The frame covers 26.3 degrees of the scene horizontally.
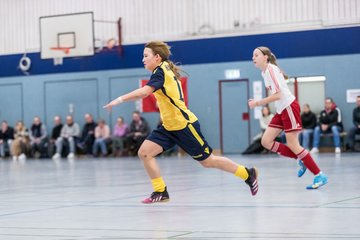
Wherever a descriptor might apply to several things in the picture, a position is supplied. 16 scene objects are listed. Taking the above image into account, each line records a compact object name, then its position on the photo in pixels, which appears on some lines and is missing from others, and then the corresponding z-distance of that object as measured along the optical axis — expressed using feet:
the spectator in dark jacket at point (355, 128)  81.00
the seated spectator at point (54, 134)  98.22
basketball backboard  94.07
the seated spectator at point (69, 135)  96.89
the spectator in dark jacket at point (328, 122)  81.87
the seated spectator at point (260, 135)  86.12
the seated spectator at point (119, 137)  93.40
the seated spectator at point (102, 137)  93.97
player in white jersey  33.88
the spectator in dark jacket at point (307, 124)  83.30
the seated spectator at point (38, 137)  98.53
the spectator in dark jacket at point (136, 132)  91.15
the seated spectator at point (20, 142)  98.37
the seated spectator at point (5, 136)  100.37
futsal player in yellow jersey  29.14
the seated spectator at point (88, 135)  95.86
